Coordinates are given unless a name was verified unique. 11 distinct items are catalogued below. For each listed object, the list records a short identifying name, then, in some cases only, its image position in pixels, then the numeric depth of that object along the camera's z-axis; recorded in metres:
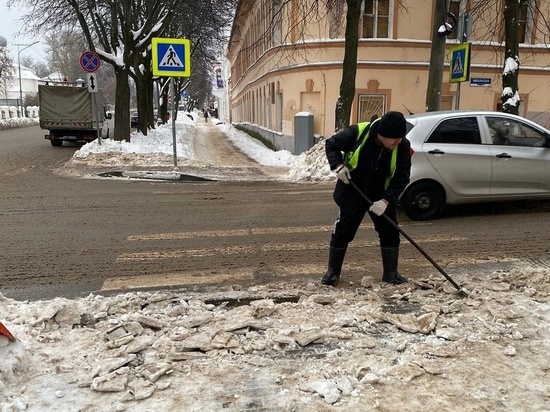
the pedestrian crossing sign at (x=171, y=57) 11.56
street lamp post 52.41
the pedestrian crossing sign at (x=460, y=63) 11.66
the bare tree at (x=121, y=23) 17.95
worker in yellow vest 4.30
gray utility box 17.70
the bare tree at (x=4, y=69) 45.17
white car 7.36
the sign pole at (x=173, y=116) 11.99
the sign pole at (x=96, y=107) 15.76
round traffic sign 14.98
